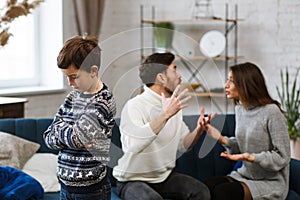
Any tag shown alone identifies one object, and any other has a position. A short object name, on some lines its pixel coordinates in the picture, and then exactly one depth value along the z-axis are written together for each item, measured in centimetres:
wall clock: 517
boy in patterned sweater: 209
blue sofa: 308
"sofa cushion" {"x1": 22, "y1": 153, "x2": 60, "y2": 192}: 313
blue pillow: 280
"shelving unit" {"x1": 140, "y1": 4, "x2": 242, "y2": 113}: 521
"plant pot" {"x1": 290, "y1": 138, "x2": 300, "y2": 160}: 458
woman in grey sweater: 300
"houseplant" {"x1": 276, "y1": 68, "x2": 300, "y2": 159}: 459
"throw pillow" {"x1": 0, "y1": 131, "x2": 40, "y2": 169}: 309
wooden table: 391
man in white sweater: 246
